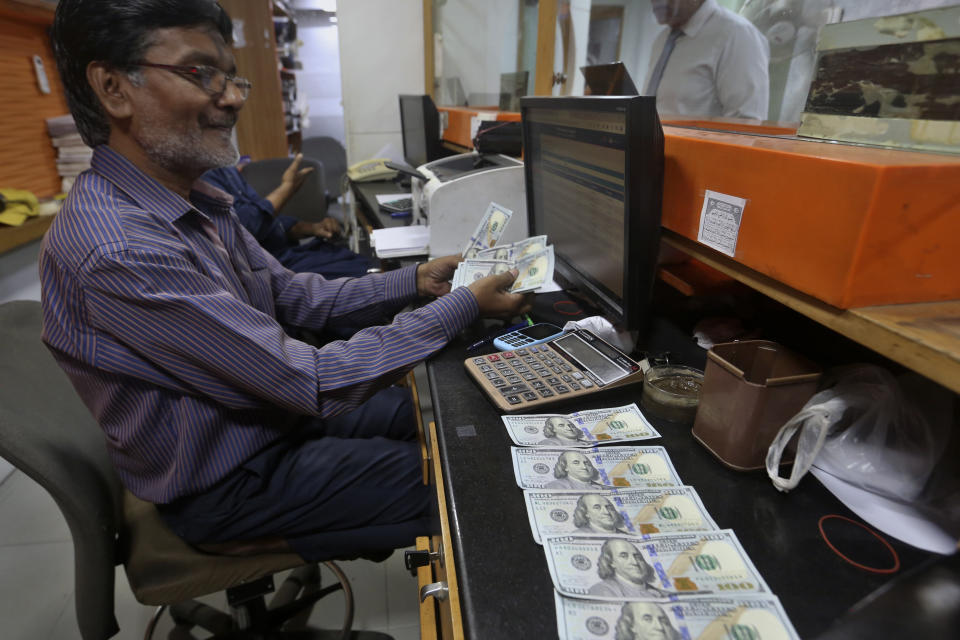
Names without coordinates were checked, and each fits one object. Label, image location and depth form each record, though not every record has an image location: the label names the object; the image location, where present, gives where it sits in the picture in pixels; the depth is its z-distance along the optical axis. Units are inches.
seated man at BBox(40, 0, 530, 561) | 33.7
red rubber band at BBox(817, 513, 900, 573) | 24.3
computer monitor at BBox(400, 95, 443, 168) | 115.1
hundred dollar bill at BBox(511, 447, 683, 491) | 29.0
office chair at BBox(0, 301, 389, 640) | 34.8
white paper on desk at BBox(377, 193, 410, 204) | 106.4
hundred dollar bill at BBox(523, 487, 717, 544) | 25.8
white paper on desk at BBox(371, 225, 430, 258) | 71.0
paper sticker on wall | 33.0
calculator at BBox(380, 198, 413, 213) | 98.0
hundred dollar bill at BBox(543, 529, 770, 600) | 22.5
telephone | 134.1
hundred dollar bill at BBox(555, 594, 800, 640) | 20.5
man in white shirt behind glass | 68.8
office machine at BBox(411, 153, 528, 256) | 64.0
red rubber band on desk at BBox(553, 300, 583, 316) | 52.1
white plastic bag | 27.0
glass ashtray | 34.4
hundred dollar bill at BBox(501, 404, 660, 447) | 32.5
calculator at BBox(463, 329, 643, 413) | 36.1
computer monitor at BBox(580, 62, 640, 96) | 48.6
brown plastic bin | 28.1
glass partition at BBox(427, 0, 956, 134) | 58.7
